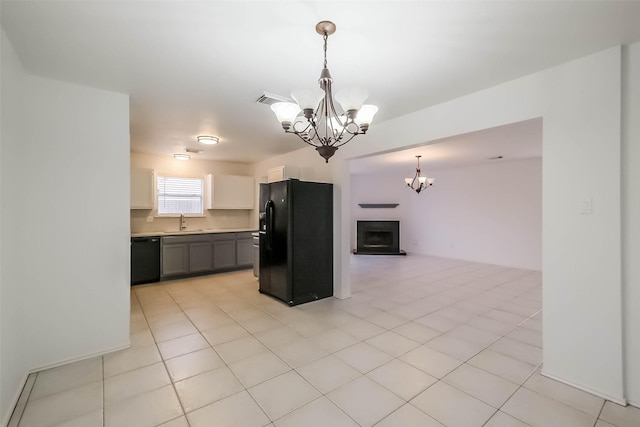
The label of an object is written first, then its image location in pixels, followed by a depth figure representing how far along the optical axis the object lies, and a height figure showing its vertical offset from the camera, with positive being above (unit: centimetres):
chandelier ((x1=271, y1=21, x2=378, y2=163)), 178 +74
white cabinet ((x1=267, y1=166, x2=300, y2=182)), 498 +72
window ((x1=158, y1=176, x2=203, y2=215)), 583 +36
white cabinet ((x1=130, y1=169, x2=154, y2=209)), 518 +45
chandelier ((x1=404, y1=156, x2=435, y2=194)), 689 +80
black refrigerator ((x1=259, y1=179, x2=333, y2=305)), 393 -42
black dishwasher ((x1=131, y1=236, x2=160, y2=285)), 494 -88
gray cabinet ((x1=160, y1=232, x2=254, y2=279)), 526 -85
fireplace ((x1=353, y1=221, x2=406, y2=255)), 870 -81
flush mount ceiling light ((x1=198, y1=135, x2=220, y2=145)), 430 +115
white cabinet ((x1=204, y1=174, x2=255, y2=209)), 614 +47
